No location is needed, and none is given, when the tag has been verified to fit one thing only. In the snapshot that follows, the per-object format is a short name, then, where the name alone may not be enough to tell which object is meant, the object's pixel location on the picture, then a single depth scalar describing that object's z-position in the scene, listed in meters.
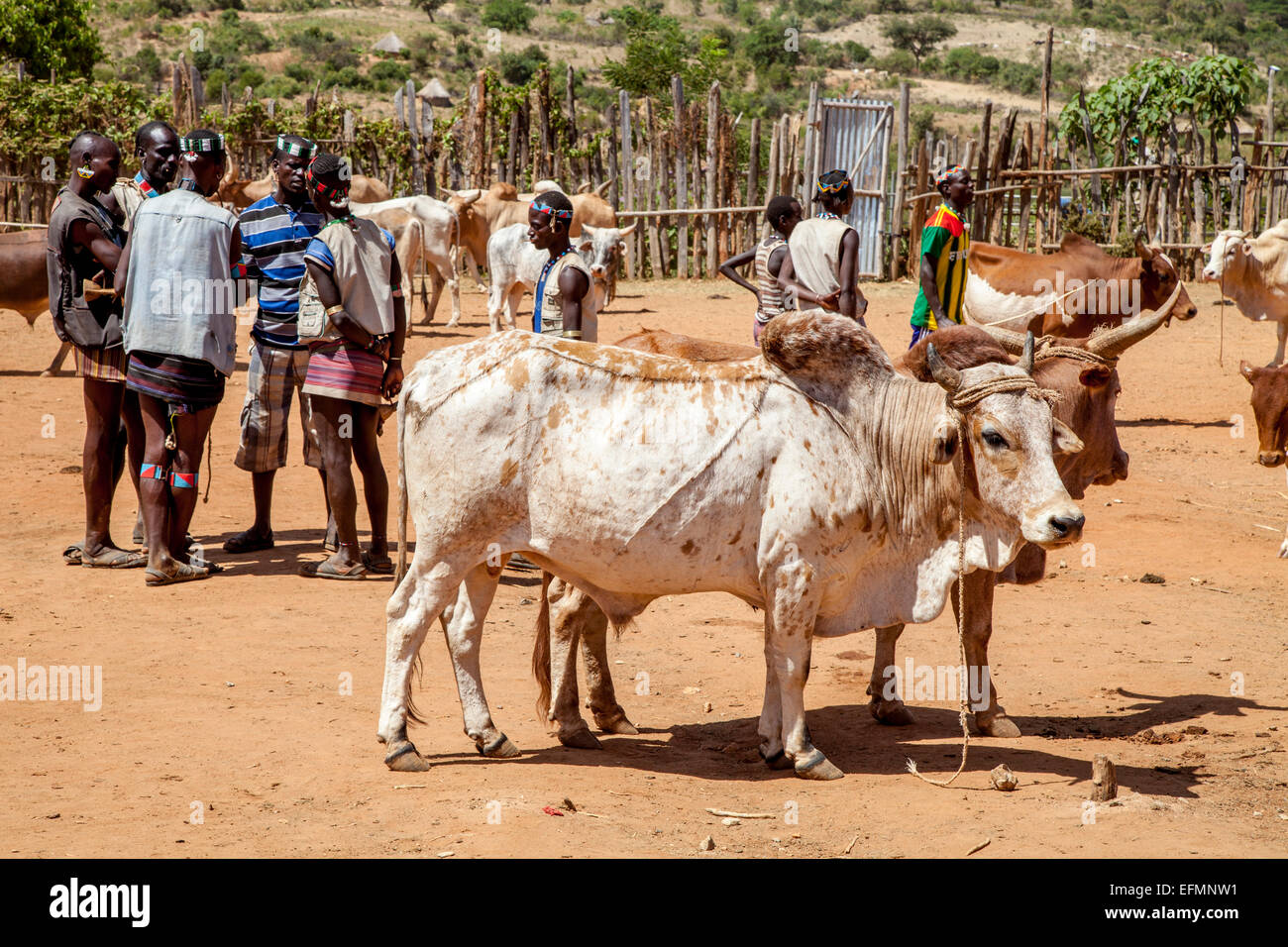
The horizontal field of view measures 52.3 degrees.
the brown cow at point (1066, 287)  11.50
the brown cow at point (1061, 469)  5.36
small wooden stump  4.60
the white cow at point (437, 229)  16.00
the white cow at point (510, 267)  14.10
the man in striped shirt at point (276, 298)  7.68
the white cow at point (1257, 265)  13.07
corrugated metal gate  19.97
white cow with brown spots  4.79
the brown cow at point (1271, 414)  8.54
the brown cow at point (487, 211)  17.17
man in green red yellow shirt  8.01
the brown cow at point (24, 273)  12.22
